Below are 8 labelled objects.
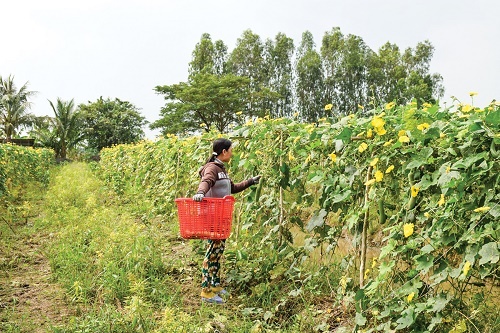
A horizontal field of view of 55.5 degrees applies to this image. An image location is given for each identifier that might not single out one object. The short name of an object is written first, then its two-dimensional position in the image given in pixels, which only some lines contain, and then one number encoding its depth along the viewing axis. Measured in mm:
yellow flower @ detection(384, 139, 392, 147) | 2445
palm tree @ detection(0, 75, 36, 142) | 38344
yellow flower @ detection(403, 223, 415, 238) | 2217
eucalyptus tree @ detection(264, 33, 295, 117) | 45438
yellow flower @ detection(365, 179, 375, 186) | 2510
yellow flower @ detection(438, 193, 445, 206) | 2133
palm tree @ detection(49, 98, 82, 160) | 37594
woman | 3734
